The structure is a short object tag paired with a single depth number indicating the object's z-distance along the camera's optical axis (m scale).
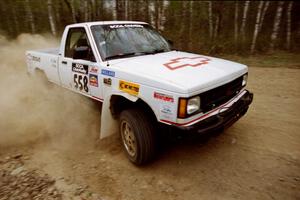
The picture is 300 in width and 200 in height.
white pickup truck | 2.84
